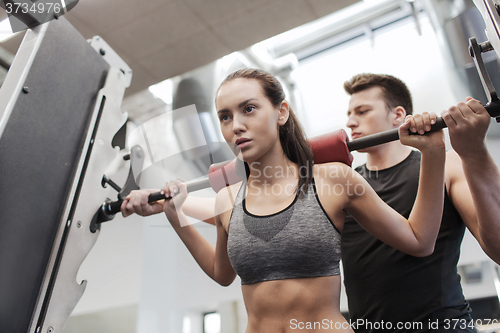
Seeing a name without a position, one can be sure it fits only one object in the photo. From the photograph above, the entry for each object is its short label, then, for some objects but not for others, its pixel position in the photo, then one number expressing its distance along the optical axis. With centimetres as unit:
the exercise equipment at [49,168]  86
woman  78
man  85
